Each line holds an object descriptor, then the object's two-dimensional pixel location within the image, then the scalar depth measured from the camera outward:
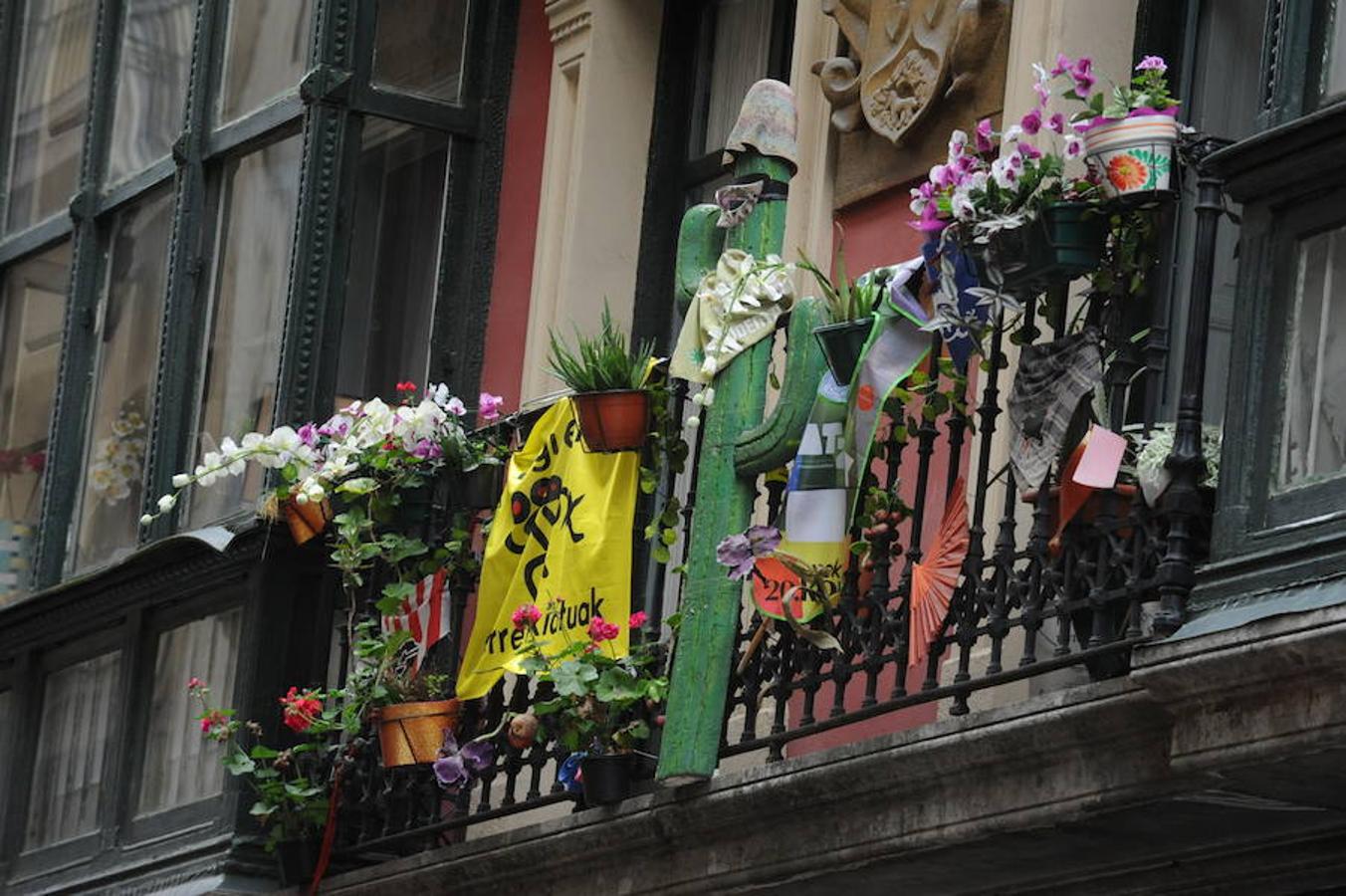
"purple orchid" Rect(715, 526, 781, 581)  15.01
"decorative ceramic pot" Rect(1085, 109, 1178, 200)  13.04
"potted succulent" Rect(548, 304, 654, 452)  16.44
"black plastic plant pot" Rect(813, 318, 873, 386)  14.64
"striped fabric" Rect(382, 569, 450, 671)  17.82
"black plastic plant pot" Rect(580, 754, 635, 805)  15.70
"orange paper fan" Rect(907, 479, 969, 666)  13.88
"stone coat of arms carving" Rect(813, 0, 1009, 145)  16.56
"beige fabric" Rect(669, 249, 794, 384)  15.50
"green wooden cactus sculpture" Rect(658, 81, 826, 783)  15.07
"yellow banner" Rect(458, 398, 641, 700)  16.50
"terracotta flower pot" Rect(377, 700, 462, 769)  17.19
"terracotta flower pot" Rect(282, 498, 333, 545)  18.21
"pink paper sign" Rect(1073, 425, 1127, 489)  12.83
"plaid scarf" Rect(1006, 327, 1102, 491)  13.27
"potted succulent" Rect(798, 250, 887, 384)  14.64
